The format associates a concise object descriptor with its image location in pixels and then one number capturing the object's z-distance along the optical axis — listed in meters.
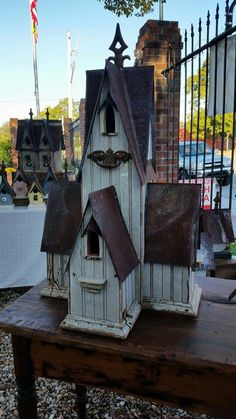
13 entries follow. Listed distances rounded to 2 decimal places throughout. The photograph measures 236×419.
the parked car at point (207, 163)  8.82
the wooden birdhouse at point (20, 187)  2.95
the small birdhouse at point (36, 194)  2.97
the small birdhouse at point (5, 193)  2.94
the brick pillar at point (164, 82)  3.08
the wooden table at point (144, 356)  0.83
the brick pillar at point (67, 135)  8.43
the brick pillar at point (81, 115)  6.22
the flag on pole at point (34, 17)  8.08
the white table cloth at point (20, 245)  2.86
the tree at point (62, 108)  22.90
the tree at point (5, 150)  9.26
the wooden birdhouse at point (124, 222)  0.90
